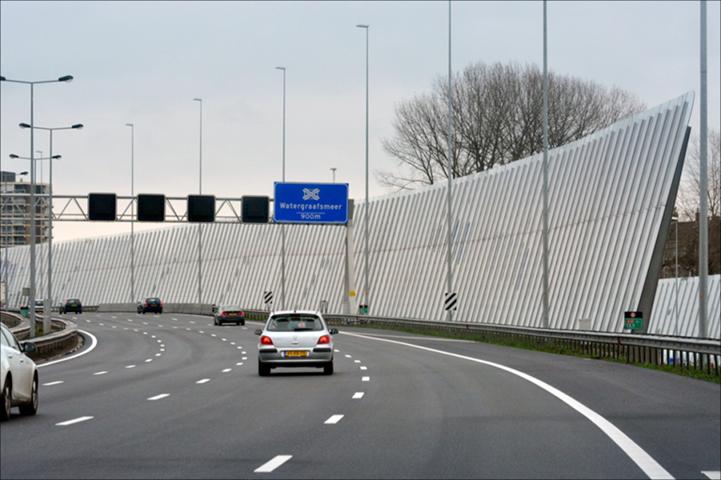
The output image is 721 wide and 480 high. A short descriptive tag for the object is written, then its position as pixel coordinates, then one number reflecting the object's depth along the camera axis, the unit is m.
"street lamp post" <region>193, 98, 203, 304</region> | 97.69
